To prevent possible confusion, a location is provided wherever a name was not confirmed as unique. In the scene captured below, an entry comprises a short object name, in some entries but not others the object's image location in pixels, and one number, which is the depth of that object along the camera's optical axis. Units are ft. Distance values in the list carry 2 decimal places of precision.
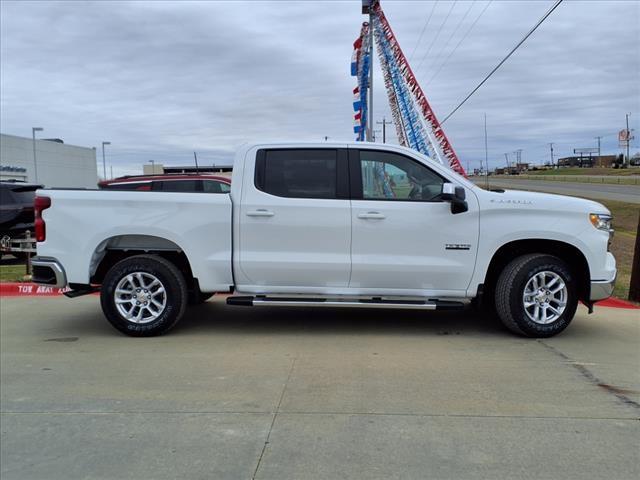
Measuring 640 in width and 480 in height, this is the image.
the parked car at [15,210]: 42.45
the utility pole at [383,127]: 184.44
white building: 179.01
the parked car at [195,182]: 38.50
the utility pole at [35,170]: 180.55
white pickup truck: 18.67
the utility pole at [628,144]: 322.16
